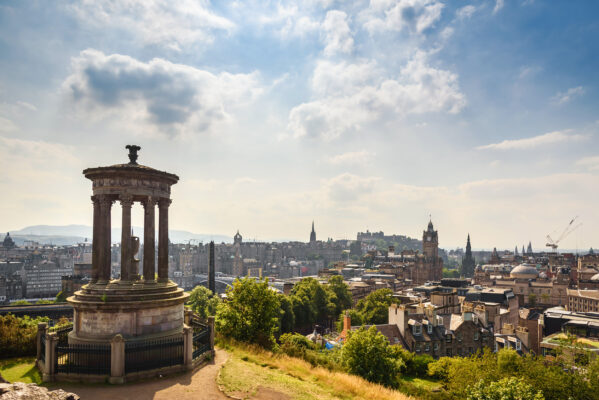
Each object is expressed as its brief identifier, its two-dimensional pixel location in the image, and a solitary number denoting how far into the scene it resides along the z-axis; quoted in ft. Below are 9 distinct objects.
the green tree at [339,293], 240.75
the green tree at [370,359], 84.43
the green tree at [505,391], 60.39
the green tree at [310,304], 202.18
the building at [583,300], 277.64
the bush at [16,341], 62.08
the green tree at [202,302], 193.43
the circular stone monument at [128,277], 56.59
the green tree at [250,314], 78.18
